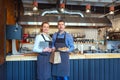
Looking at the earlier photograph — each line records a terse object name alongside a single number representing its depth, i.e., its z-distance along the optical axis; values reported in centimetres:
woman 186
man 192
